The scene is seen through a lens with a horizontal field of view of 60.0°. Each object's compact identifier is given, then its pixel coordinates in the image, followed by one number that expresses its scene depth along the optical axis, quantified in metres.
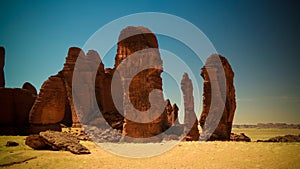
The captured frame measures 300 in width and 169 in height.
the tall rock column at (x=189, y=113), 24.42
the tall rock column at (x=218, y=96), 21.97
